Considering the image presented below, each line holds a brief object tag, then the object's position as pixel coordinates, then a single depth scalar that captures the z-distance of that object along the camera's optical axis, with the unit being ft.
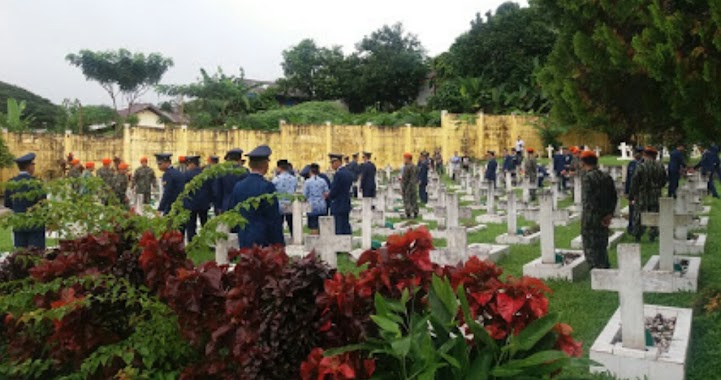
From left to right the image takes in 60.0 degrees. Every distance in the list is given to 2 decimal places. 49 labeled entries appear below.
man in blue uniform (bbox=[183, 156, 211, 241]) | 34.58
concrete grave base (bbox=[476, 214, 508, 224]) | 47.24
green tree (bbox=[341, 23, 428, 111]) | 164.55
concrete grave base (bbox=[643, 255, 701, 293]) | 23.88
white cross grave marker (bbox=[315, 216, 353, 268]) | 19.31
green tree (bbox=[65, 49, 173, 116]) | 147.84
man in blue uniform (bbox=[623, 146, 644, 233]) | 36.91
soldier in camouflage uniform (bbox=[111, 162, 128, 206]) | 50.62
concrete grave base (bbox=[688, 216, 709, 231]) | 39.75
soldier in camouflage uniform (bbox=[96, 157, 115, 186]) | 50.73
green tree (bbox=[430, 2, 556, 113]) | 136.36
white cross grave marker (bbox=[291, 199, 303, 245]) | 34.17
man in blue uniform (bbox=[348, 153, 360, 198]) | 58.64
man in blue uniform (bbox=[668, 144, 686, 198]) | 51.90
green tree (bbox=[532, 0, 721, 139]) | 16.33
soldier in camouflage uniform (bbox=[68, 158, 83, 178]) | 53.36
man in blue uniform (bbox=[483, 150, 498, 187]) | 67.80
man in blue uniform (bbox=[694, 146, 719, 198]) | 58.65
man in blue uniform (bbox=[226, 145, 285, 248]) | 22.38
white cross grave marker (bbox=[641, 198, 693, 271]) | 24.23
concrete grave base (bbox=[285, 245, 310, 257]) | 33.11
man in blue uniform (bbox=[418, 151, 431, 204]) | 63.05
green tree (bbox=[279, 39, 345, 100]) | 168.14
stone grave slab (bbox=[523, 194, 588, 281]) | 26.58
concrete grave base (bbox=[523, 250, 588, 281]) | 26.53
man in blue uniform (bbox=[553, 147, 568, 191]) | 68.33
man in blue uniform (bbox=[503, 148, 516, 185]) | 76.75
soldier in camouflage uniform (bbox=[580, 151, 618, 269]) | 27.53
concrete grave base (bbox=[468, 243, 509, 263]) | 29.27
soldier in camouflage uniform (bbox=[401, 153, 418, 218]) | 51.42
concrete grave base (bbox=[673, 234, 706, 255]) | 31.83
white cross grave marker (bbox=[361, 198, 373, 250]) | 32.17
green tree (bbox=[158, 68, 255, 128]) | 128.36
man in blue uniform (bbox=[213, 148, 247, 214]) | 34.32
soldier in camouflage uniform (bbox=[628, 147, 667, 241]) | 35.06
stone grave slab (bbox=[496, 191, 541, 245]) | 36.63
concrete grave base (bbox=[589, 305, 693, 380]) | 15.25
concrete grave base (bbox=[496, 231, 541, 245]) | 36.58
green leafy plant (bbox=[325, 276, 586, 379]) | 8.97
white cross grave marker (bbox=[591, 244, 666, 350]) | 15.84
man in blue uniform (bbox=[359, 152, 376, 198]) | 50.11
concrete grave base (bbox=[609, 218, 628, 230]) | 42.55
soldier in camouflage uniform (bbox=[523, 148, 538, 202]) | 65.13
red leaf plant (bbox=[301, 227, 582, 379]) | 9.66
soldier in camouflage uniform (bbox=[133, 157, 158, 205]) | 52.54
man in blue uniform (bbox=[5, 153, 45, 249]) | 27.04
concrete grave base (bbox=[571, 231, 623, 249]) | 34.55
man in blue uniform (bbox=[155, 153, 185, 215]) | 36.68
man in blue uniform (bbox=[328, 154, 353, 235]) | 35.37
